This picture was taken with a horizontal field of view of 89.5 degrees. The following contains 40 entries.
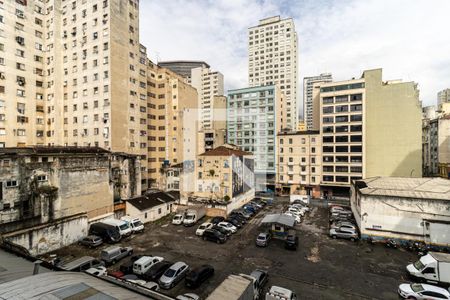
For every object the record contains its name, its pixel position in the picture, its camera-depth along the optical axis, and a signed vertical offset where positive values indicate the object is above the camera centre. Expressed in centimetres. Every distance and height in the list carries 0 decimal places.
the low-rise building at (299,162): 5291 -340
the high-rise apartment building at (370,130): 4750 +392
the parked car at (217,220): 3309 -1057
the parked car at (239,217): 3398 -1051
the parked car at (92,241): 2457 -1013
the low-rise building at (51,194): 2283 -529
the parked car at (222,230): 2836 -1034
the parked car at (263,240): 2542 -1037
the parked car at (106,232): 2605 -979
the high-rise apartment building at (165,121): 5606 +712
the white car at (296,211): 3738 -1050
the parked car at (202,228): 2830 -1022
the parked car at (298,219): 3487 -1097
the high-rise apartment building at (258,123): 5884 +681
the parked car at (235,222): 3203 -1057
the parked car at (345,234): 2733 -1047
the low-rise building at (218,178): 3878 -529
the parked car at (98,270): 1738 -948
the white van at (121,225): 2736 -942
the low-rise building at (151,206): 3272 -874
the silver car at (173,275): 1725 -1004
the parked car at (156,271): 1828 -1014
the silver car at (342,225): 2906 -1015
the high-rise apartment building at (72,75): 4238 +1474
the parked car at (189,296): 1439 -955
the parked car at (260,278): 1686 -993
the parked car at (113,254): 2084 -1004
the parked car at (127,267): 1934 -1016
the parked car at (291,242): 2459 -1025
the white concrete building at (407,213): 2491 -753
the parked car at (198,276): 1727 -999
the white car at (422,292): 1534 -1003
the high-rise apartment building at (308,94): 15638 +3965
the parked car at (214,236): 2644 -1038
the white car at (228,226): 2979 -1044
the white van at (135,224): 2915 -991
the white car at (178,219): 3309 -1035
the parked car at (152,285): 1579 -967
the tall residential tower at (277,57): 9944 +4110
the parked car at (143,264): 1883 -982
